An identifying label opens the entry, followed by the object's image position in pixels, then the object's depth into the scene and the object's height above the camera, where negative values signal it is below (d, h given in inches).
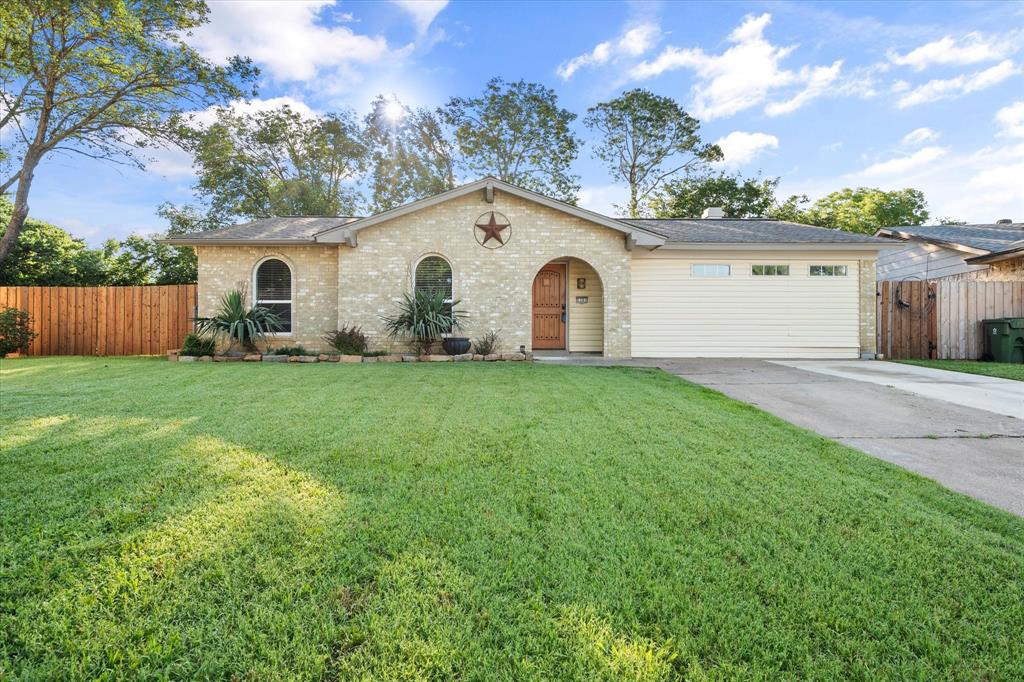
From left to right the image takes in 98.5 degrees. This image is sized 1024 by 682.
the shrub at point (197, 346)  384.5 -2.8
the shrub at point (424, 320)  391.9 +20.1
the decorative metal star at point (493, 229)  413.4 +105.9
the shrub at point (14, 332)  425.4 +11.2
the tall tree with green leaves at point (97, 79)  437.4 +291.7
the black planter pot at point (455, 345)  389.7 -2.6
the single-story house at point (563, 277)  414.9 +63.7
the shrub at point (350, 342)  396.5 +0.4
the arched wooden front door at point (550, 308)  462.3 +35.5
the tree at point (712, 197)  890.7 +293.9
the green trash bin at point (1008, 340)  382.6 +0.4
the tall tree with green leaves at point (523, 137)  894.4 +418.6
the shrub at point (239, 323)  395.5 +18.5
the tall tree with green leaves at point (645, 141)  876.0 +402.5
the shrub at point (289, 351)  381.0 -7.7
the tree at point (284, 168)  840.3 +346.3
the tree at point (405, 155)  915.4 +396.6
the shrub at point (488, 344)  403.5 -1.8
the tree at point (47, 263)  589.6 +111.6
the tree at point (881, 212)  1080.2 +322.0
